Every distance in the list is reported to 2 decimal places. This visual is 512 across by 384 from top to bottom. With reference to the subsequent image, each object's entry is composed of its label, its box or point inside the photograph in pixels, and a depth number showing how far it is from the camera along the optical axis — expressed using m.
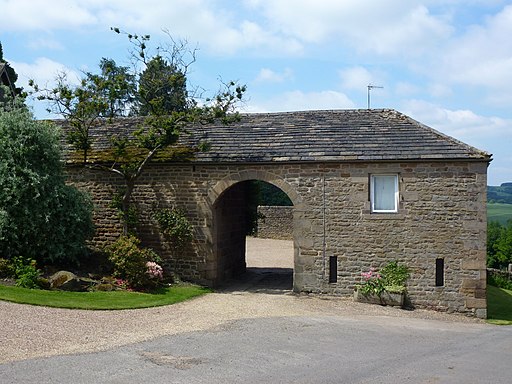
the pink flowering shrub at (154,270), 15.98
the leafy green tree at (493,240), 42.56
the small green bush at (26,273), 13.79
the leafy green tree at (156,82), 17.44
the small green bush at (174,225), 17.27
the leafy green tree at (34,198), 15.06
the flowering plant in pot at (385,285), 15.41
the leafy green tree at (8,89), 16.36
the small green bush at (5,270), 14.30
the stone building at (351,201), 15.70
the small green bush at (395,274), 15.77
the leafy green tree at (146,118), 16.95
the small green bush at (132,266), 15.52
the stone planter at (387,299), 15.38
